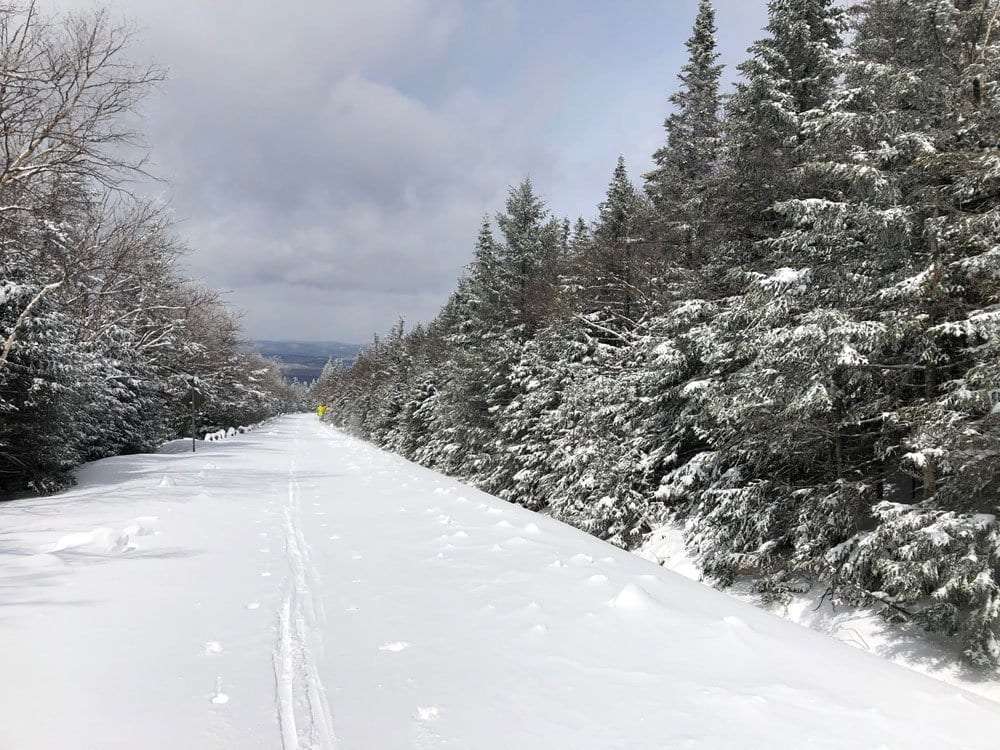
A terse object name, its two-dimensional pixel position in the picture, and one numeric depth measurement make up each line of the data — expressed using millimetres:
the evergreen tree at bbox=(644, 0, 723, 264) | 13185
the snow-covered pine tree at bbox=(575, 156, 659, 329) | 14125
